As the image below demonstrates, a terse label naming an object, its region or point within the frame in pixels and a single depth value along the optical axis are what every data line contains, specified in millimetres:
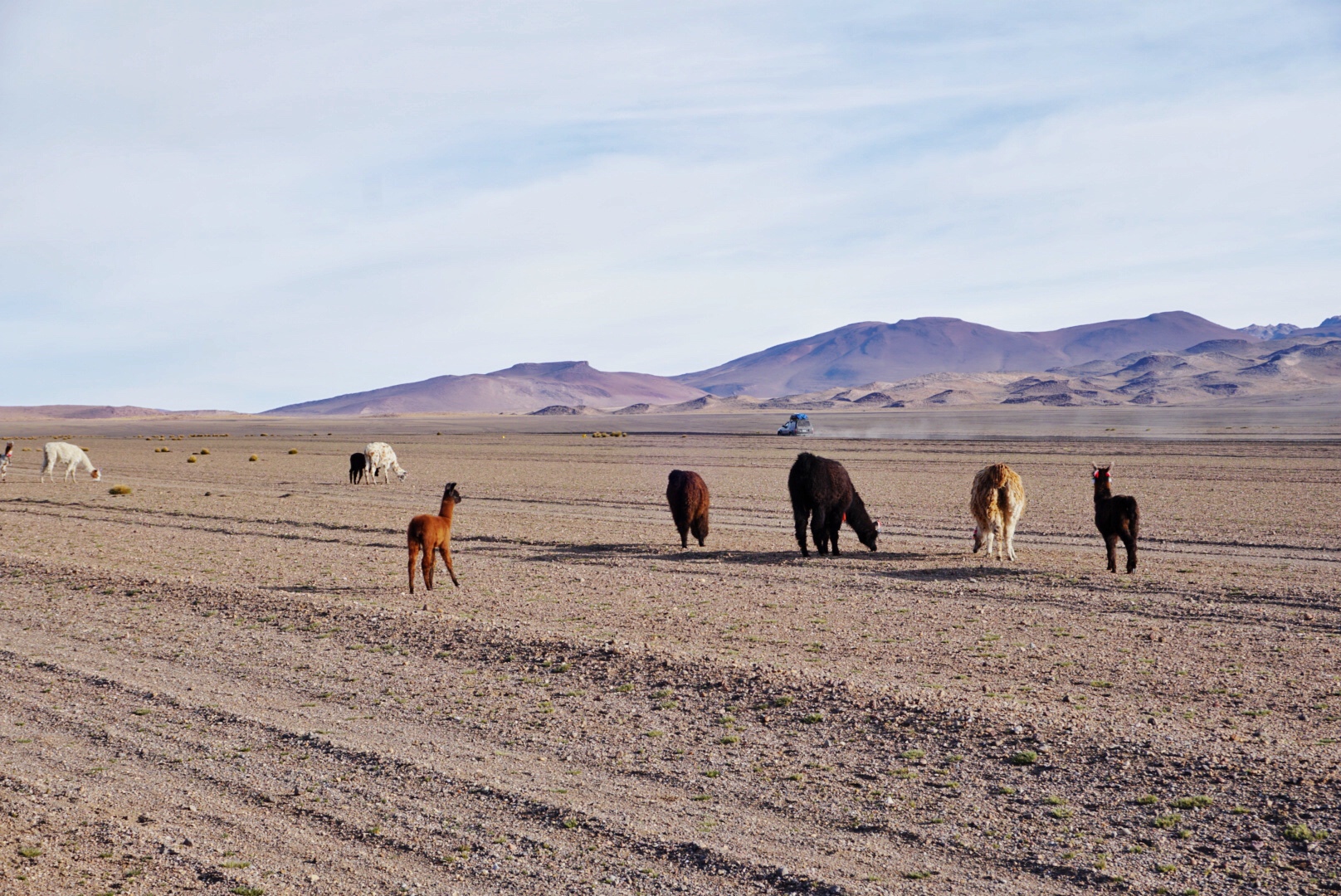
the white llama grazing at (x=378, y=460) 36531
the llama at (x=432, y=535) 13617
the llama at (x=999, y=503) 16531
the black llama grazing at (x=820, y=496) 17547
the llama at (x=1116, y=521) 14734
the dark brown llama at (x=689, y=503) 18453
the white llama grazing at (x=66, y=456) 36250
